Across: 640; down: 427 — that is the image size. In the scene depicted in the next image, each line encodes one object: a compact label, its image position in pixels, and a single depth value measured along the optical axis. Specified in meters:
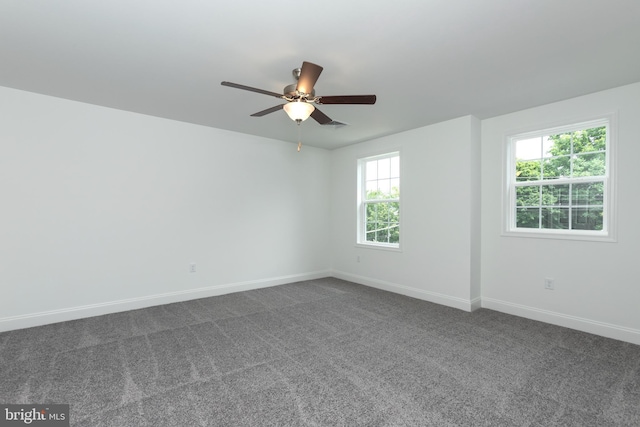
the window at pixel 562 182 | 3.19
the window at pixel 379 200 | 4.94
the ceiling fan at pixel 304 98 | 2.18
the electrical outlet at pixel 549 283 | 3.43
